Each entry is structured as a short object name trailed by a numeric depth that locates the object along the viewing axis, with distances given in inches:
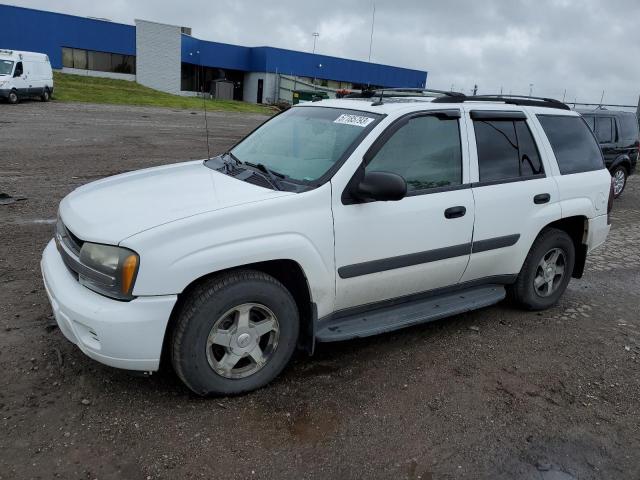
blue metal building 1608.0
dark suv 444.8
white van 943.7
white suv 117.0
